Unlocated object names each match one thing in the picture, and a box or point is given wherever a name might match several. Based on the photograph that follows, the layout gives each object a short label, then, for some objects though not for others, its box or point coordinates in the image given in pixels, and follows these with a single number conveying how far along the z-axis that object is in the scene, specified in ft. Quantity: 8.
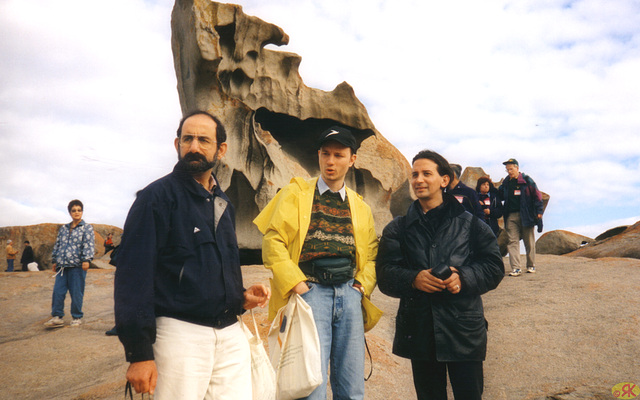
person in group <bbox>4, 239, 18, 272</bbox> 51.70
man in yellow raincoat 8.44
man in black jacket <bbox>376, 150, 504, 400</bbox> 8.50
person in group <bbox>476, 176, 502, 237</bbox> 27.04
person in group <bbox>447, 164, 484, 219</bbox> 18.56
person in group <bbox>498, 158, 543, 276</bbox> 25.98
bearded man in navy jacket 5.75
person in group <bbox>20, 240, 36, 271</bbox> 53.75
